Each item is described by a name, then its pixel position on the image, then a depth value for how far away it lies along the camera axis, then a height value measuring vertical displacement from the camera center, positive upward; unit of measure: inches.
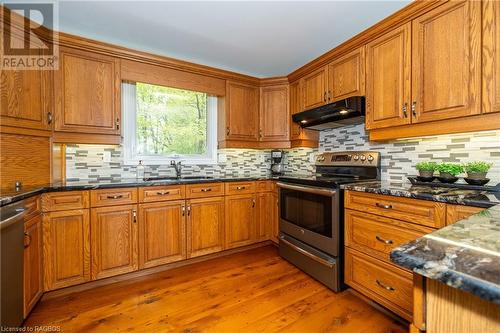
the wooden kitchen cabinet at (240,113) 117.7 +26.3
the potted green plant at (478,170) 61.7 -1.8
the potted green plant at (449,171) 67.0 -2.2
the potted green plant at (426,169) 71.8 -1.7
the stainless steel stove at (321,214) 78.2 -18.6
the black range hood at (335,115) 83.0 +19.2
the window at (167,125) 105.1 +19.3
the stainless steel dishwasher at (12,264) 48.1 -21.4
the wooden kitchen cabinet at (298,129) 115.6 +17.4
